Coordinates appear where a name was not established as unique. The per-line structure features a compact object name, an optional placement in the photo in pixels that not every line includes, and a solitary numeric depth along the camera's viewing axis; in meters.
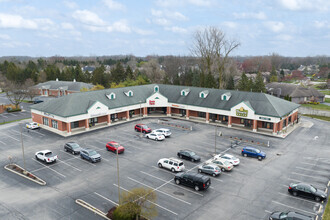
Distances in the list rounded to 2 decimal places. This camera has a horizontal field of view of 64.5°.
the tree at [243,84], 92.09
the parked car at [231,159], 39.03
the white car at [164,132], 52.69
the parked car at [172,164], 36.84
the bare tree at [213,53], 86.12
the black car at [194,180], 31.47
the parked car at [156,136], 50.99
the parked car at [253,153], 41.81
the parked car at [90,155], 40.16
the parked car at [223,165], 37.25
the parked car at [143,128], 55.09
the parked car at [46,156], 39.68
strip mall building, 56.34
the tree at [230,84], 99.88
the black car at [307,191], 29.41
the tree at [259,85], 89.56
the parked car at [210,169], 35.66
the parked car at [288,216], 24.55
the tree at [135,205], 24.92
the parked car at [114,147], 44.12
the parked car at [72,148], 43.47
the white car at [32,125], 58.08
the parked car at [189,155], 40.84
